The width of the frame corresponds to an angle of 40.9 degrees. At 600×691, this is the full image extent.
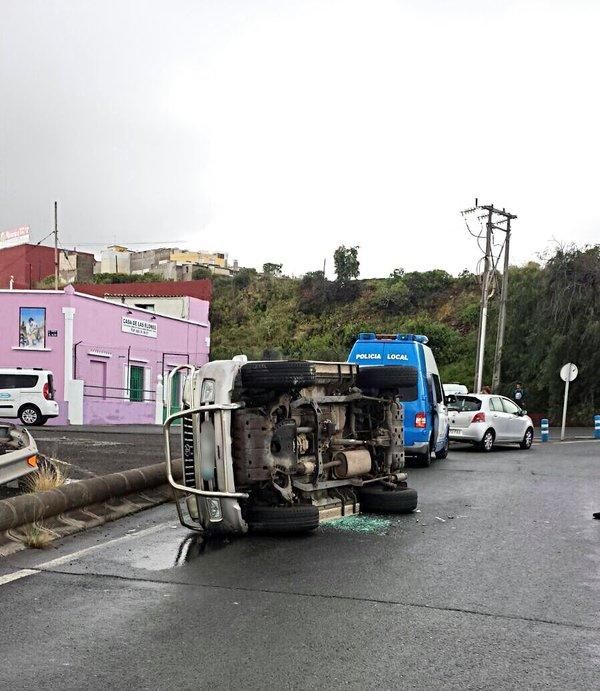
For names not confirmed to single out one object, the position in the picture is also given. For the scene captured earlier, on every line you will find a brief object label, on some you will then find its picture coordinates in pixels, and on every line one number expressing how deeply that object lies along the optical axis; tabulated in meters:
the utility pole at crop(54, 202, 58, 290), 44.21
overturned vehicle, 7.22
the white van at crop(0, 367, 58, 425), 25.78
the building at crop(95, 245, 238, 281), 71.31
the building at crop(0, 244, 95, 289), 59.56
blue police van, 15.16
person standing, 31.53
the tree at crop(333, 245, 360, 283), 62.75
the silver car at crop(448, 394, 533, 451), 20.50
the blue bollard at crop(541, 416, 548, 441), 27.30
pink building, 30.20
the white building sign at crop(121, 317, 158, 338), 33.78
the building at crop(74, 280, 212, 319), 43.66
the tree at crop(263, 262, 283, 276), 70.39
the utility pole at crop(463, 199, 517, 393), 32.16
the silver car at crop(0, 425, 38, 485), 8.03
